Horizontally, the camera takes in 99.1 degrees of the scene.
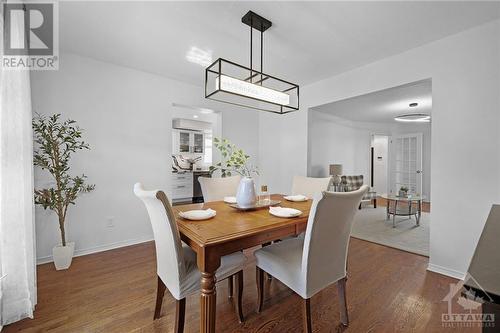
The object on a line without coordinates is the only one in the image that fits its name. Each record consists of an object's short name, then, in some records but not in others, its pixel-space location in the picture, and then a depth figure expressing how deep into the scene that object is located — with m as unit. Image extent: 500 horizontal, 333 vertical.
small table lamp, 4.77
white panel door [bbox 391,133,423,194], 5.98
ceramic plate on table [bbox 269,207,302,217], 1.60
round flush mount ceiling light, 4.72
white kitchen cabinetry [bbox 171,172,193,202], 5.88
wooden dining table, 1.15
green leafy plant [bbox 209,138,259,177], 1.77
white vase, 1.81
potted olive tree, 2.27
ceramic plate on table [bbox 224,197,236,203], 2.15
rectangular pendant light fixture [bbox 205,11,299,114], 1.75
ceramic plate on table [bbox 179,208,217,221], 1.53
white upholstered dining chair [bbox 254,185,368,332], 1.24
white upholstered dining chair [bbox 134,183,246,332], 1.23
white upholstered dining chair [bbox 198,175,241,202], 2.50
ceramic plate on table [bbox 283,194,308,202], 2.22
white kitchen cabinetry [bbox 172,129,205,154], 6.23
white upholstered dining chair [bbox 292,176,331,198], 2.46
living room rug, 2.98
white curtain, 1.49
